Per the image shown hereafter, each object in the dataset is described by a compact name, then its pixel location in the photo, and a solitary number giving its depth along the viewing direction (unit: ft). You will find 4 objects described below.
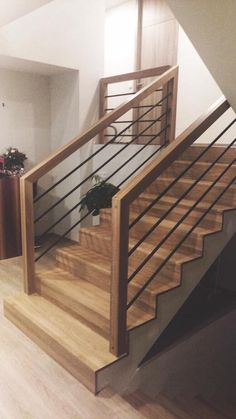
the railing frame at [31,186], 8.77
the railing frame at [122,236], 6.32
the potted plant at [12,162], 14.64
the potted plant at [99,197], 11.59
